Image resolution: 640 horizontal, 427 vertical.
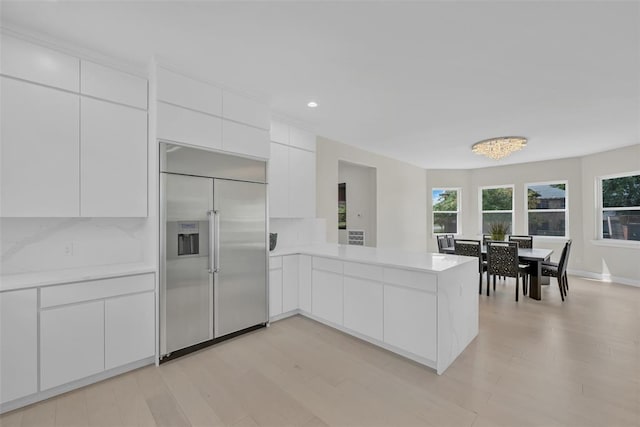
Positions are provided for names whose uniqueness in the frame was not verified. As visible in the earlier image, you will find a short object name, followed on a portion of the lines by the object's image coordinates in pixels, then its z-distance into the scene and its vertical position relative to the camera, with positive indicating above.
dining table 4.36 -0.83
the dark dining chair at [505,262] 4.41 -0.74
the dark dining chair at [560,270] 4.38 -0.88
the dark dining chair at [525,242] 5.60 -0.53
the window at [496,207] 7.26 +0.23
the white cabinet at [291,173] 3.79 +0.61
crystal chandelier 4.57 +1.17
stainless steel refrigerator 2.59 -0.31
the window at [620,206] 5.35 +0.17
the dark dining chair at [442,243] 5.67 -0.55
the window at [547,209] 6.54 +0.15
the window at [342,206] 6.54 +0.23
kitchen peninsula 2.40 -0.82
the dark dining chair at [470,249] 4.70 -0.57
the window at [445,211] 7.98 +0.13
